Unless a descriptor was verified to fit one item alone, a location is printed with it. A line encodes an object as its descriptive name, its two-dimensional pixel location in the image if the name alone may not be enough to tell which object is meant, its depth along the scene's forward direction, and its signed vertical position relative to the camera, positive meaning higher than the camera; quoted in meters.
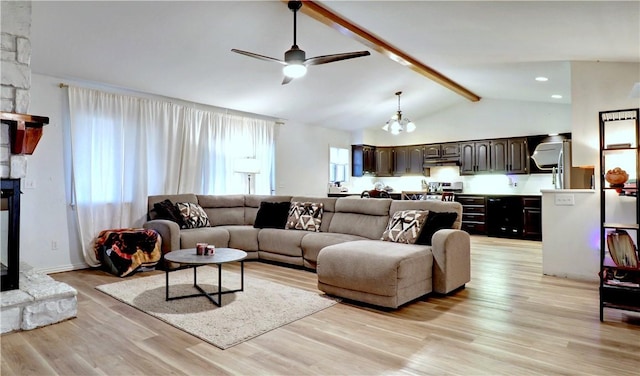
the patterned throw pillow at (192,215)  5.14 -0.34
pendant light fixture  6.70 +1.21
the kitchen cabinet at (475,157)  8.00 +0.74
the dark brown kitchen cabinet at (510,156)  7.53 +0.73
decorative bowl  3.14 +0.11
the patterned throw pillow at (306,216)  5.03 -0.35
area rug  2.70 -1.00
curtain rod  6.02 +1.45
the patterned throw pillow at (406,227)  3.81 -0.38
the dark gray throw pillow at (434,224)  3.71 -0.34
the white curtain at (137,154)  4.76 +0.55
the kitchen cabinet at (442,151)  8.45 +0.93
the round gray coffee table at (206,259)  3.17 -0.60
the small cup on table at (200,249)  3.40 -0.54
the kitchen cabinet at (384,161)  9.48 +0.77
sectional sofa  3.18 -0.58
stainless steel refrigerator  4.74 +0.22
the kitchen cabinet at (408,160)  9.02 +0.77
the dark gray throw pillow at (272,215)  5.34 -0.35
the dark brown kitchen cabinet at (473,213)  7.69 -0.48
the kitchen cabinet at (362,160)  9.22 +0.79
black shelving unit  2.88 -0.18
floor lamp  6.14 +0.42
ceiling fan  3.59 +1.31
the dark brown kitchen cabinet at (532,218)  6.97 -0.53
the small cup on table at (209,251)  3.41 -0.55
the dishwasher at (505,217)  7.23 -0.52
